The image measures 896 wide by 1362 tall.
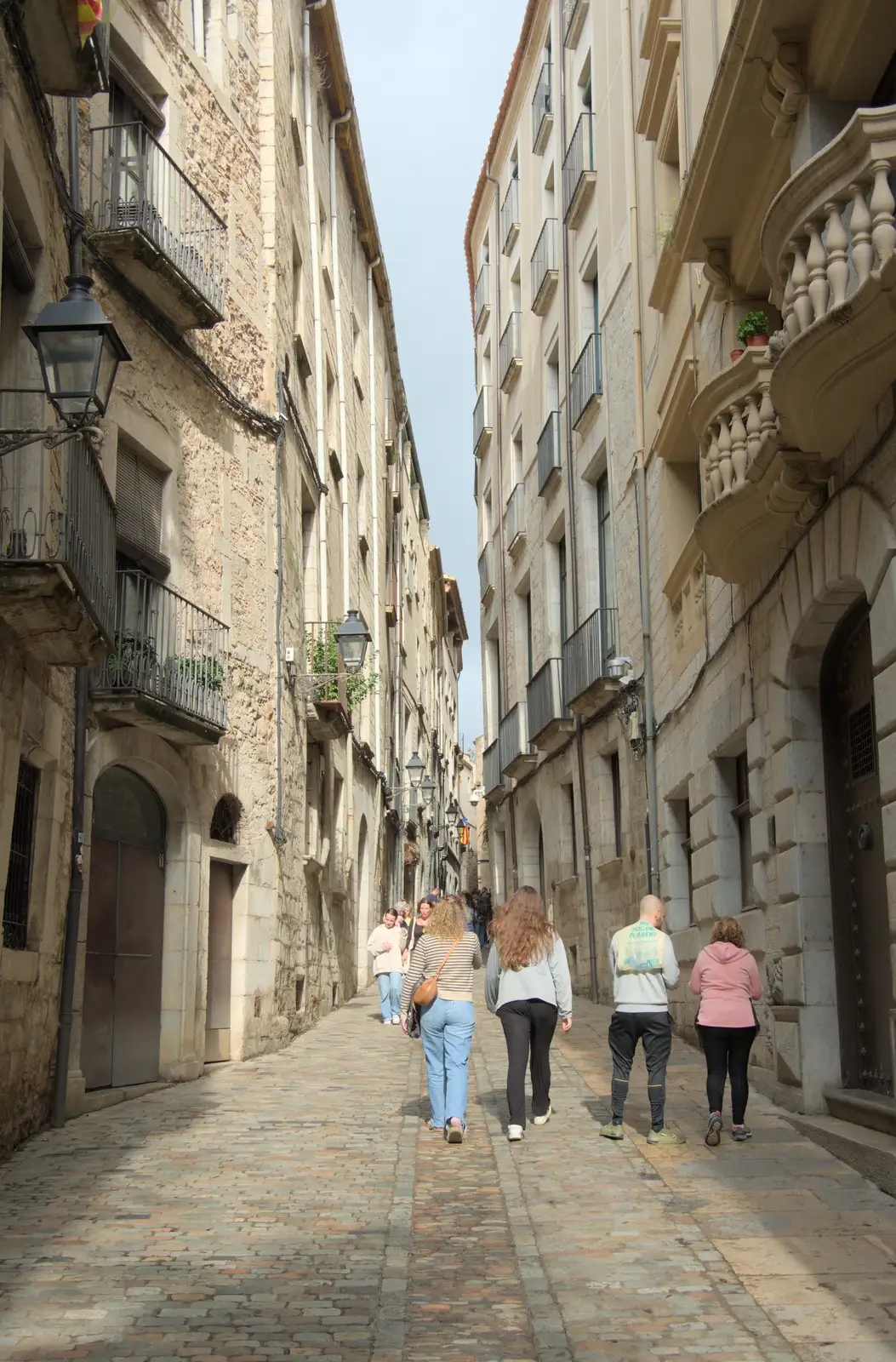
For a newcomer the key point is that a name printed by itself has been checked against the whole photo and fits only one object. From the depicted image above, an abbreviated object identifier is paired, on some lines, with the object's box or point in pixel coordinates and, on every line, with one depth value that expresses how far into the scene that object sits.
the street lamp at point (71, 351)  6.89
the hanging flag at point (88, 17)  8.34
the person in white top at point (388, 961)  16.77
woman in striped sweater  9.04
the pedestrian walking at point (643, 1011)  8.61
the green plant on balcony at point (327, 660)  17.39
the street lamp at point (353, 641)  15.20
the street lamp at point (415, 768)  25.55
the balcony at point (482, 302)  30.67
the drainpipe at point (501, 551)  27.09
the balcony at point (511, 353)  26.48
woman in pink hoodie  8.53
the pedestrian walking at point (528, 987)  9.08
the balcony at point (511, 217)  27.47
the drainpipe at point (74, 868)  9.91
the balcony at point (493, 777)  27.48
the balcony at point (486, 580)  29.86
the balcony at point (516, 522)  25.59
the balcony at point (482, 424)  30.14
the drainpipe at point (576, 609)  19.02
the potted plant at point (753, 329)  9.66
